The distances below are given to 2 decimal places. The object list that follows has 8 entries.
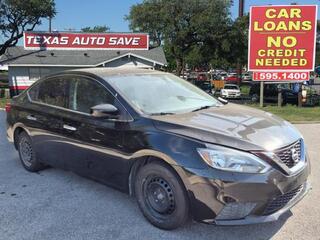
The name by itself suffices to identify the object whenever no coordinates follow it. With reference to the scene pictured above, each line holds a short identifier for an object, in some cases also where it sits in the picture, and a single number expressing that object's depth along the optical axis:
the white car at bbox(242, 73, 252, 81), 49.93
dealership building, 22.02
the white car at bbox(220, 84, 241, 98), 24.98
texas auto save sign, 23.87
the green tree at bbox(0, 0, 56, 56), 28.05
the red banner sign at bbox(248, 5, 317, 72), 12.79
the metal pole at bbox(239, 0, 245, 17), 31.28
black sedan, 2.55
